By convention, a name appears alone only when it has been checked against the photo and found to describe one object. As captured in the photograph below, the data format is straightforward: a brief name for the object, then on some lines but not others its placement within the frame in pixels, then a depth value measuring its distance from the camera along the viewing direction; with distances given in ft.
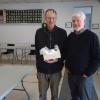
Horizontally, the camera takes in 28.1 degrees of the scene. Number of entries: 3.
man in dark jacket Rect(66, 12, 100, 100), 7.61
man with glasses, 8.46
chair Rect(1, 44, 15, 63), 25.41
